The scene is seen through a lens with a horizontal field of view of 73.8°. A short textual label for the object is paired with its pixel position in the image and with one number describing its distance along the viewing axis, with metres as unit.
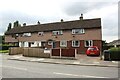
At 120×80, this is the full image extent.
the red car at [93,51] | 12.51
